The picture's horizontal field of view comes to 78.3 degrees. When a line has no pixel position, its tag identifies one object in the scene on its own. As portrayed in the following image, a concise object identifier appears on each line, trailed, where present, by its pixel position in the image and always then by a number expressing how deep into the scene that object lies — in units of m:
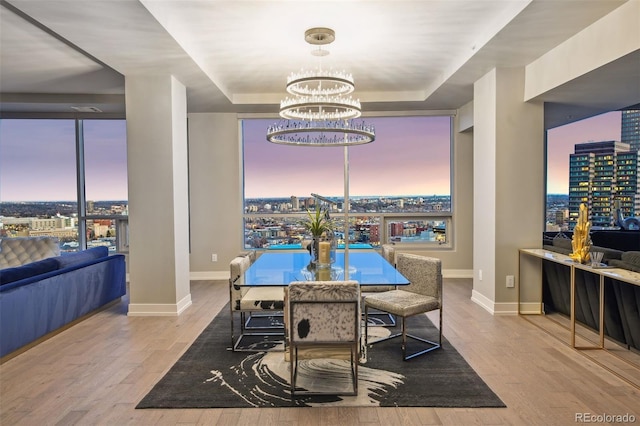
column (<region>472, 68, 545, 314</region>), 4.34
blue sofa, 3.16
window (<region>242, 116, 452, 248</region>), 6.64
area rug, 2.49
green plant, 3.42
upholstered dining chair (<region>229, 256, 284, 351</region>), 3.25
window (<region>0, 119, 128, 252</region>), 6.49
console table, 4.33
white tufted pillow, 5.12
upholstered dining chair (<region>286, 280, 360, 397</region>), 2.41
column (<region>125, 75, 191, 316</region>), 4.39
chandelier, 3.38
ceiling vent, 5.97
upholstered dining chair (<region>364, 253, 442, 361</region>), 3.12
